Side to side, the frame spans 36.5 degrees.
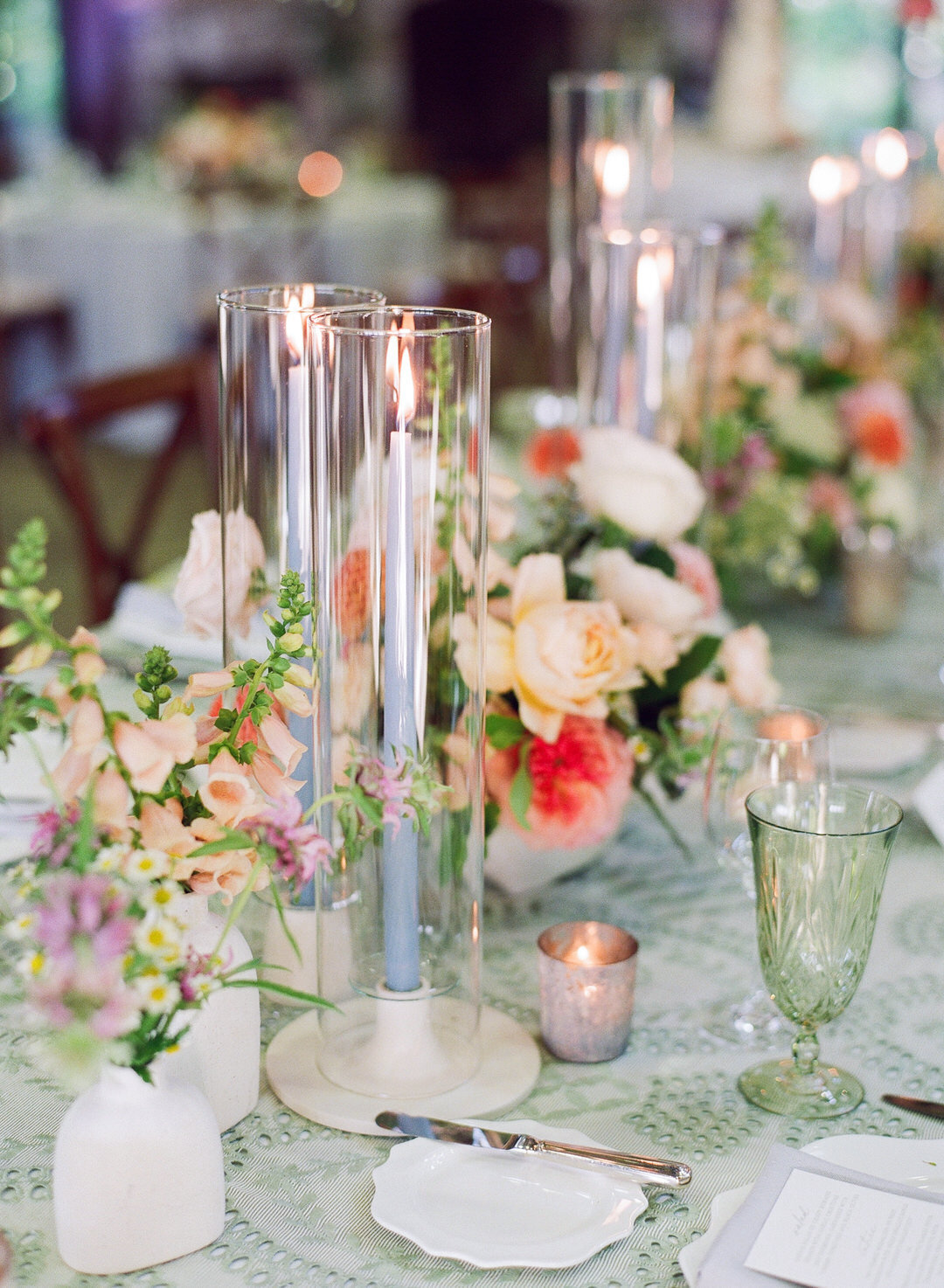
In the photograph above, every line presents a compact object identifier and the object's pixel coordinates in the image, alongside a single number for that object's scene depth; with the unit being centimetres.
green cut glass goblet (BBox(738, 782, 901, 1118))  83
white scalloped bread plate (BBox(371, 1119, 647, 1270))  73
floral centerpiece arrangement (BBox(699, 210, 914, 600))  171
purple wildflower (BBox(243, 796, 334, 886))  72
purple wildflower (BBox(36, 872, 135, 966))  62
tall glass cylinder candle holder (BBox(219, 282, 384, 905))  94
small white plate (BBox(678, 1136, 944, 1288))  78
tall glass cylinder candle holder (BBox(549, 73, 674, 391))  189
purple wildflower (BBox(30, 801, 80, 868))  68
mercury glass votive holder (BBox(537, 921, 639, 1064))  91
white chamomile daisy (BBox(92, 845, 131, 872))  66
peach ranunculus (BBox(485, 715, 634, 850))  102
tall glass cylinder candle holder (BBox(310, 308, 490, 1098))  80
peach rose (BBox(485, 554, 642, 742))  98
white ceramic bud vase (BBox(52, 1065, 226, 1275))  71
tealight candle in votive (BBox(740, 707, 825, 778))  99
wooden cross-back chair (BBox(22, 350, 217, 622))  211
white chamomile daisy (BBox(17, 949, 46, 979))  63
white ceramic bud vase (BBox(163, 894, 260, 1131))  80
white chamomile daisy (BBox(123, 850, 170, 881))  66
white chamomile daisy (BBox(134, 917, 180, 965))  64
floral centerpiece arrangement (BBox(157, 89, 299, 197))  594
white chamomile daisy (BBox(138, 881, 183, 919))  65
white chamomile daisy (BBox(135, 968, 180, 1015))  64
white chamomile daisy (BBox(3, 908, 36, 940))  66
